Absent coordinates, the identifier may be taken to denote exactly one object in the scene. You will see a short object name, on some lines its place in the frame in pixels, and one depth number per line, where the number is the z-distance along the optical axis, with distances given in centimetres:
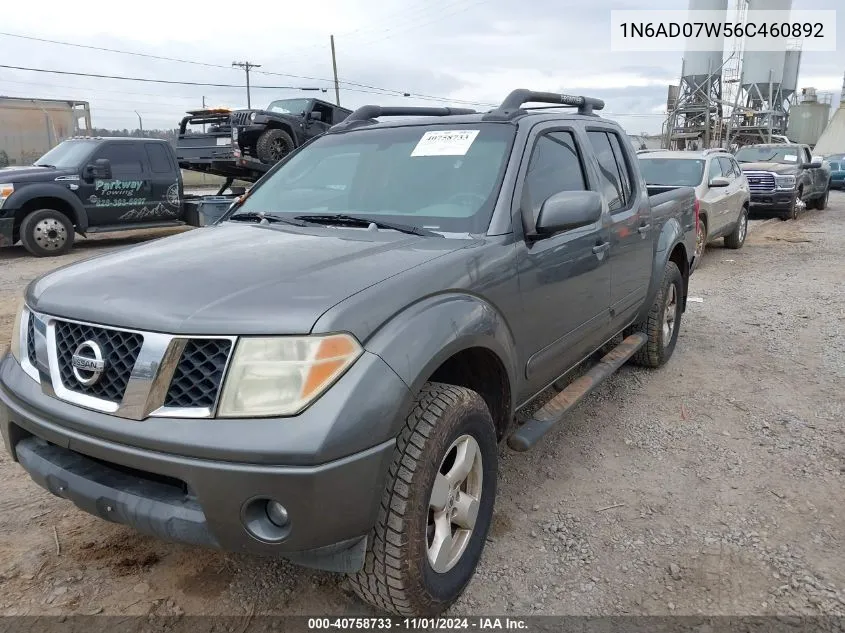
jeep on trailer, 1331
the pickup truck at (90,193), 981
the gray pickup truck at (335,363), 182
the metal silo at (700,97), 4334
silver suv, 954
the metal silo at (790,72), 4819
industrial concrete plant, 4366
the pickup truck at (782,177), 1406
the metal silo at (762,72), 4553
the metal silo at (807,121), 5294
